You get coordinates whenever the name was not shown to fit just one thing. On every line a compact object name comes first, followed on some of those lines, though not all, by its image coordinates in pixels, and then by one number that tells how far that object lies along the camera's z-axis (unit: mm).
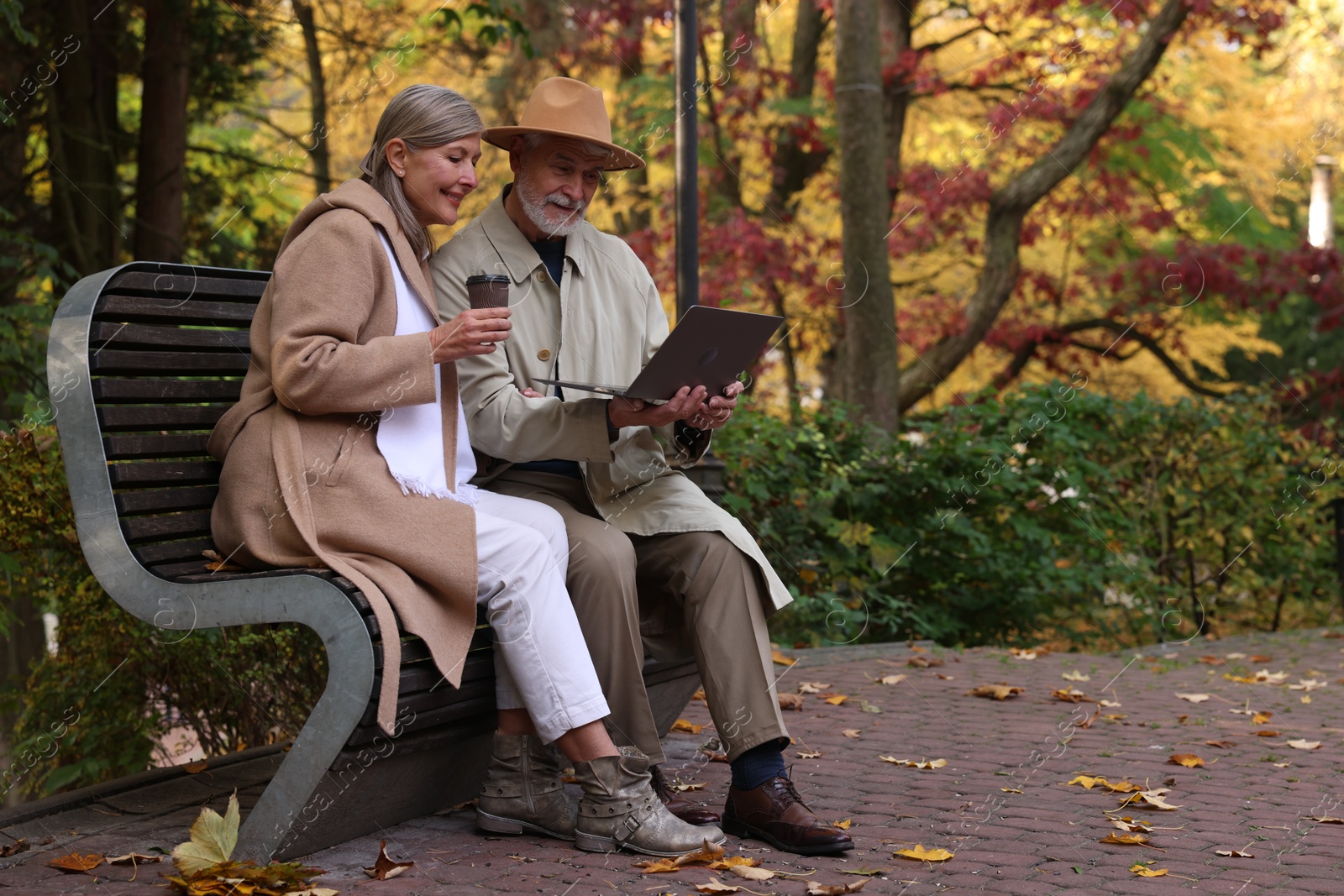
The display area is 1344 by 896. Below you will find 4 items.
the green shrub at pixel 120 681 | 8766
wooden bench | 5719
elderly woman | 6098
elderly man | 6801
